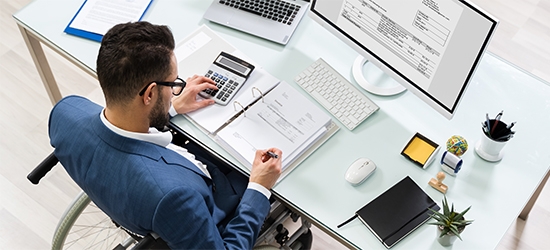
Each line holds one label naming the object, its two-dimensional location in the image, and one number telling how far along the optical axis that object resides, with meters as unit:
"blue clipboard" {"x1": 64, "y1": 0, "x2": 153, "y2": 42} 2.13
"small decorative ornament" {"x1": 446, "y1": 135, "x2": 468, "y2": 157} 1.79
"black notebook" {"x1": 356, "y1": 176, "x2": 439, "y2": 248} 1.70
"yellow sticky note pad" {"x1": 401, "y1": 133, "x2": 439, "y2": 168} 1.83
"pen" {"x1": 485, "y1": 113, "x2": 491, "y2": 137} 1.78
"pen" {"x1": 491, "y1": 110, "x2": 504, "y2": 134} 1.77
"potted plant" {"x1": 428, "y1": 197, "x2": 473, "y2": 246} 1.62
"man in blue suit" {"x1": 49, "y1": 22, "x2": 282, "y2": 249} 1.57
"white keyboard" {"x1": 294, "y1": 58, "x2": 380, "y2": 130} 1.93
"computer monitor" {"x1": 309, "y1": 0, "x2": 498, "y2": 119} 1.64
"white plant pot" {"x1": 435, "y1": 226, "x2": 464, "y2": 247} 1.64
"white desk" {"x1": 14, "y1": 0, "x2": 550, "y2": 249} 1.74
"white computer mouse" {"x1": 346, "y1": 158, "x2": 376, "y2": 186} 1.78
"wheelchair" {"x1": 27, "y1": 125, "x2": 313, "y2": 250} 1.81
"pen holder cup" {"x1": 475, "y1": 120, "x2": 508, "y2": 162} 1.78
